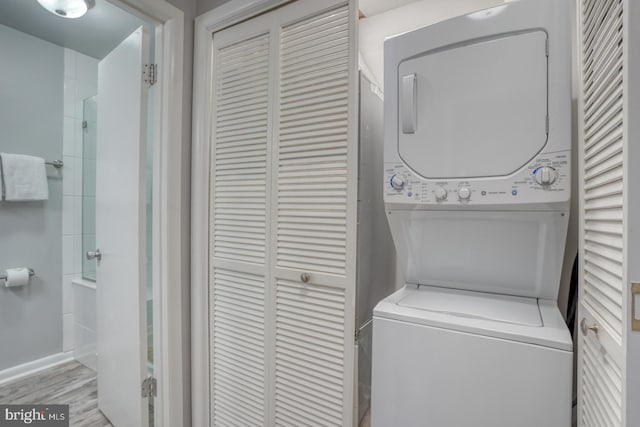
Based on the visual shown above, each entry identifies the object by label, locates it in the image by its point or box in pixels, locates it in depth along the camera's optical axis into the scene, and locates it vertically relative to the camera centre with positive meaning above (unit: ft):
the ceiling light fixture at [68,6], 5.43 +3.69
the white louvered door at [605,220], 1.87 -0.06
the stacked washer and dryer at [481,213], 2.66 -0.03
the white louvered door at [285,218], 3.95 -0.13
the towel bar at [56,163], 8.10 +1.17
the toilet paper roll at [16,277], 7.33 -1.74
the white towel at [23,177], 7.25 +0.72
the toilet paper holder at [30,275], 7.34 -1.71
